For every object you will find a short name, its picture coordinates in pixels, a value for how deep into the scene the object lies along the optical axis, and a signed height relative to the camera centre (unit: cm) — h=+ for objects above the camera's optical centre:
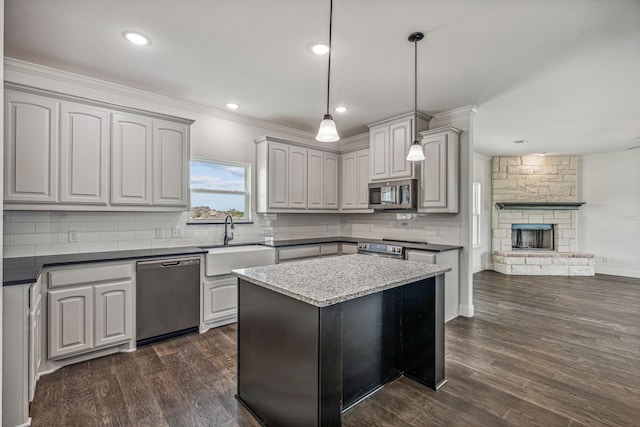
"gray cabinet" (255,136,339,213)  441 +53
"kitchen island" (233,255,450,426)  170 -80
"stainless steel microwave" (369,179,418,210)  423 +27
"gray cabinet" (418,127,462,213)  399 +57
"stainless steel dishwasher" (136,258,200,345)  308 -87
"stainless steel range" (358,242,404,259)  405 -49
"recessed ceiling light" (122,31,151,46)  248 +138
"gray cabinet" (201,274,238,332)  352 -101
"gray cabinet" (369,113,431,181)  427 +96
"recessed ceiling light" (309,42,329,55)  262 +139
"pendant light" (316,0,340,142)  227 +60
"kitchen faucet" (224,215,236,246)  414 -23
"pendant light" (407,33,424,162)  251 +138
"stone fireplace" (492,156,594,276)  705 +27
